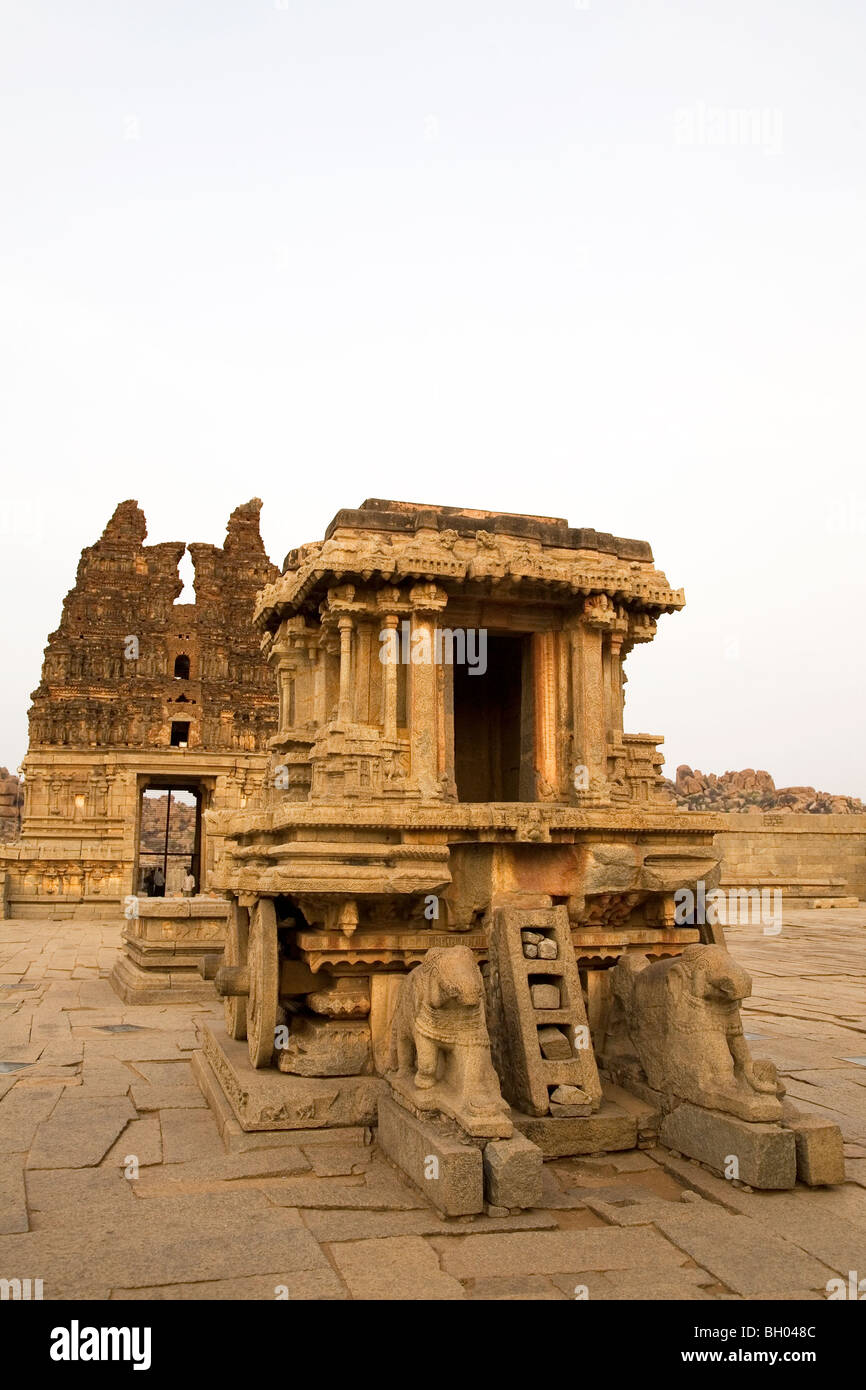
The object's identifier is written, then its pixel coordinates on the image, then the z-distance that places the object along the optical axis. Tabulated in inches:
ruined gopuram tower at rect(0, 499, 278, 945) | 863.1
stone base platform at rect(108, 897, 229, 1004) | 400.5
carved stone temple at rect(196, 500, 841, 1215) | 189.8
